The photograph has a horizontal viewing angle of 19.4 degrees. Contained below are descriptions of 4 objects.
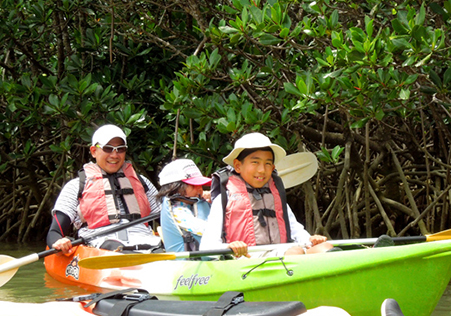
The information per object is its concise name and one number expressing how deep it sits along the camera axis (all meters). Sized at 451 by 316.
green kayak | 5.26
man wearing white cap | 9.12
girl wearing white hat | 7.62
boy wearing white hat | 6.92
